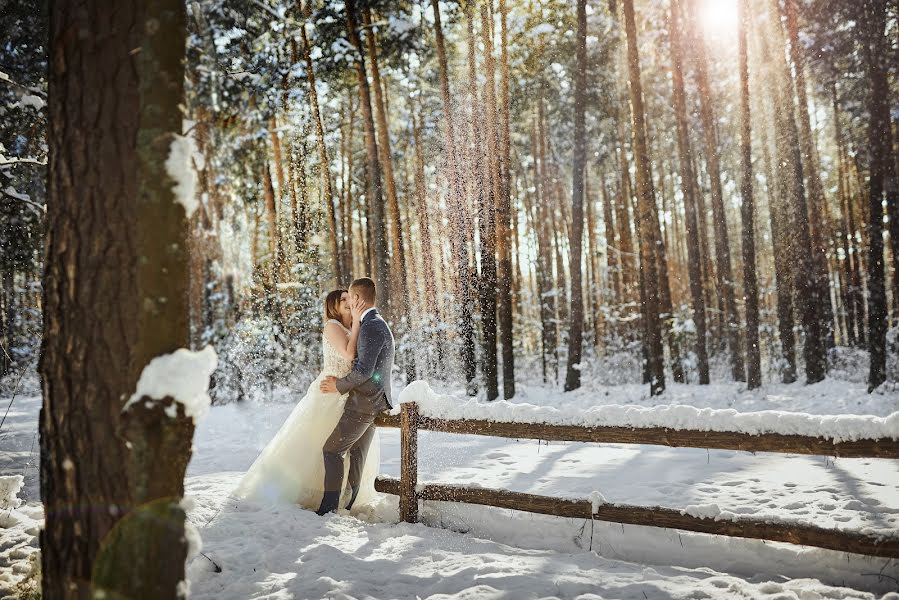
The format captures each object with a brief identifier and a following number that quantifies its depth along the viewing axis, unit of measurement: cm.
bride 502
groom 477
